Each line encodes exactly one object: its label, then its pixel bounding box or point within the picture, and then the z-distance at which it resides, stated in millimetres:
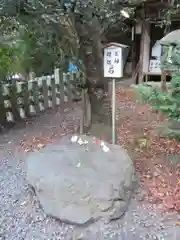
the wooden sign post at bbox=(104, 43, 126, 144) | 2529
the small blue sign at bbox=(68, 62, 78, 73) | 5433
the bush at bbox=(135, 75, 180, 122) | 2228
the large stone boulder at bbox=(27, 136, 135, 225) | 1991
